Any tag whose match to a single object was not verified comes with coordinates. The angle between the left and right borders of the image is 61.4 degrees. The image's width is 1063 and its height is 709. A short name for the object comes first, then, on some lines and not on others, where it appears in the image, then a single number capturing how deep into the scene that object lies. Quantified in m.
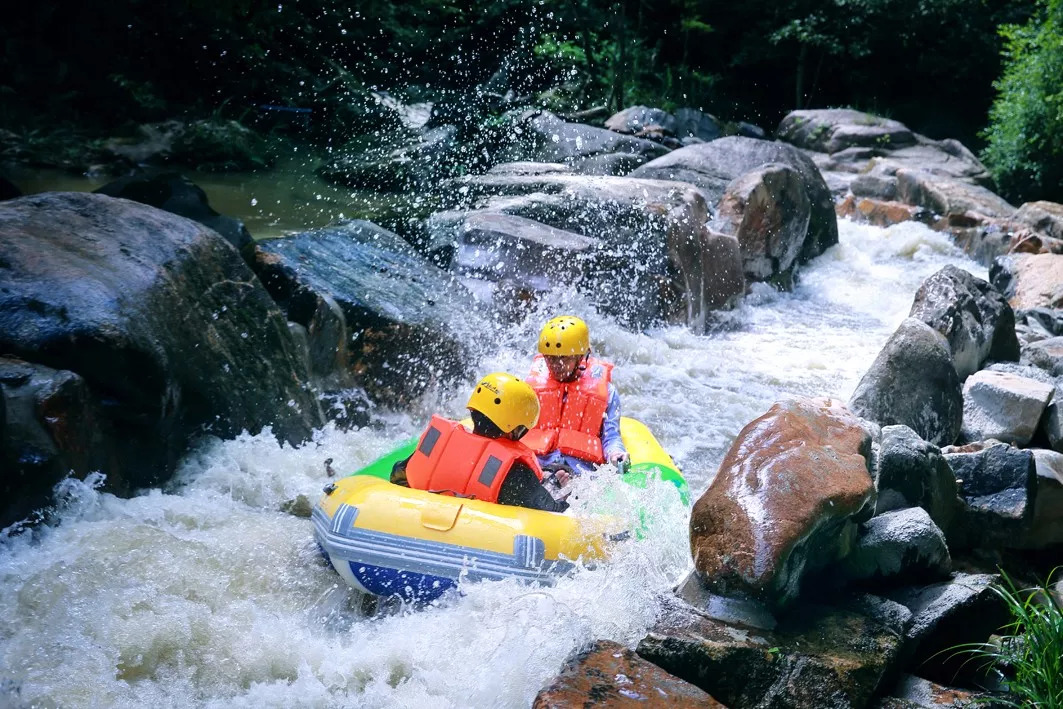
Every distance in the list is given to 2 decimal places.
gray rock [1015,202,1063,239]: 12.36
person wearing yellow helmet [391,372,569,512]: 4.25
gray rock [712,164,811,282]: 10.83
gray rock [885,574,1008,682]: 3.45
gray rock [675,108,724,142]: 17.80
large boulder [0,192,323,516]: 4.62
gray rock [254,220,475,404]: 6.82
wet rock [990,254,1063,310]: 9.62
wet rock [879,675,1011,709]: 3.15
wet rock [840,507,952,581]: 3.75
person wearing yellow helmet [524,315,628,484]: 5.11
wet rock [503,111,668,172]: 13.72
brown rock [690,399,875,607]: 3.36
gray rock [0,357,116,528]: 4.12
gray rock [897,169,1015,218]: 13.73
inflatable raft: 4.02
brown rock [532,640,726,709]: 3.04
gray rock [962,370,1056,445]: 5.95
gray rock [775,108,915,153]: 17.28
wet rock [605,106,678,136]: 15.91
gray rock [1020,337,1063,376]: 7.23
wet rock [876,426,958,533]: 4.36
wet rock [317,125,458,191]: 14.04
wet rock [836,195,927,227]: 14.04
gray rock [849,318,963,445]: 5.88
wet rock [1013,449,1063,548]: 4.86
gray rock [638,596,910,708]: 3.13
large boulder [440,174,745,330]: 8.80
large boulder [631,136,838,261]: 12.12
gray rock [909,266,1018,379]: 7.05
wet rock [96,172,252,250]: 7.41
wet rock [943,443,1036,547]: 4.76
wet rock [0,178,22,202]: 8.02
